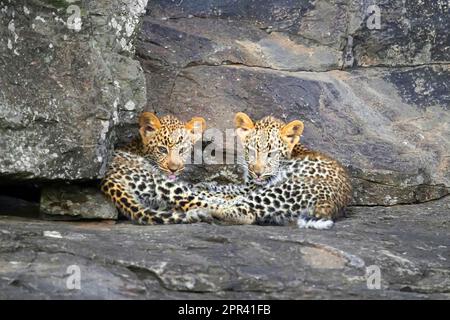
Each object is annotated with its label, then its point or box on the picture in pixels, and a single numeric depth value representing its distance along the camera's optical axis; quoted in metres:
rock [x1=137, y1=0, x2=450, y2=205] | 15.12
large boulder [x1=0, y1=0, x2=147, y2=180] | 12.41
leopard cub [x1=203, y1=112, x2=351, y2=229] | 13.48
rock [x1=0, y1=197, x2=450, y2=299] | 10.77
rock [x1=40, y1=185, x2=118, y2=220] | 13.10
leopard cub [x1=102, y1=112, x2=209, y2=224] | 13.32
